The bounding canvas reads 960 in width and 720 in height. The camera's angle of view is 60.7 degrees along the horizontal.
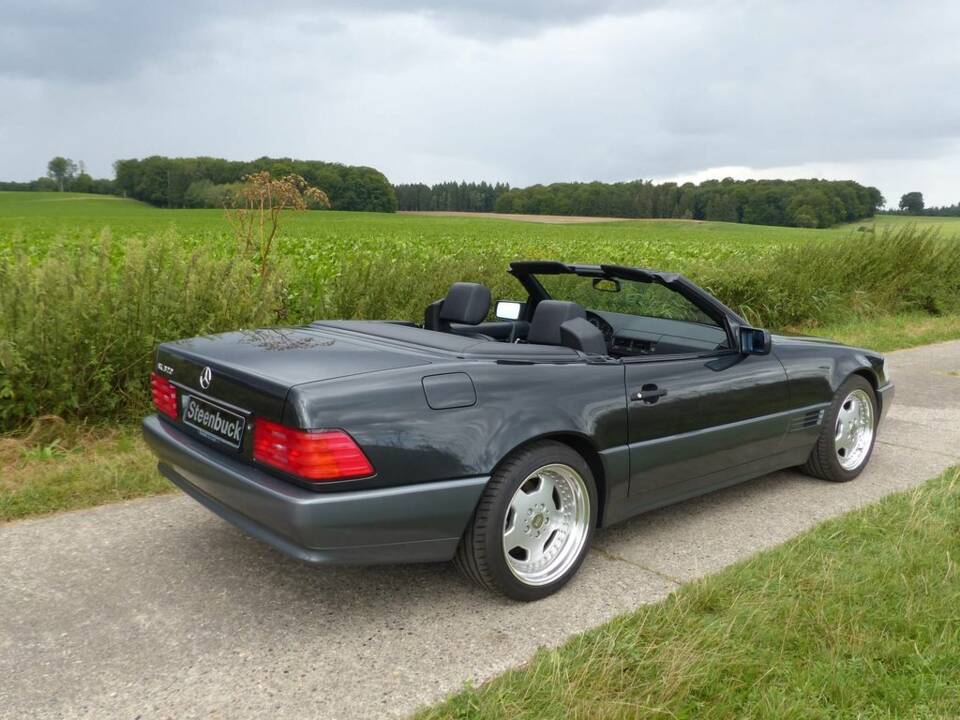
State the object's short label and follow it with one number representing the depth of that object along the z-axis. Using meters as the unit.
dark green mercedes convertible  2.76
